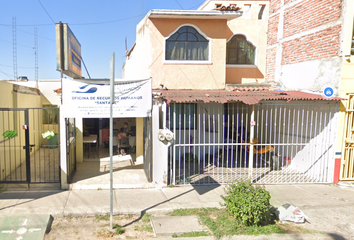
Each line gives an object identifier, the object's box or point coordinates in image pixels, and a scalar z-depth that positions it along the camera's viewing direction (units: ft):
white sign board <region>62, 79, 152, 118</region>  22.58
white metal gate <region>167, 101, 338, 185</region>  27.68
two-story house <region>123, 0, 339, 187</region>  26.17
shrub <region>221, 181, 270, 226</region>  17.43
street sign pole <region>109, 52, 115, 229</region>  16.00
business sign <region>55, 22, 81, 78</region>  24.62
